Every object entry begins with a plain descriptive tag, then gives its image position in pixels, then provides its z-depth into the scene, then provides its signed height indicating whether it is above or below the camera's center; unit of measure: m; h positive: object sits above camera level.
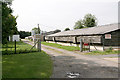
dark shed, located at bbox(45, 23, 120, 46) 16.39 +0.39
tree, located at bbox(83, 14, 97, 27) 84.90 +16.09
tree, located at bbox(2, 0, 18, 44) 10.26 +1.84
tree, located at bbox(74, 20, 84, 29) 89.59 +13.55
